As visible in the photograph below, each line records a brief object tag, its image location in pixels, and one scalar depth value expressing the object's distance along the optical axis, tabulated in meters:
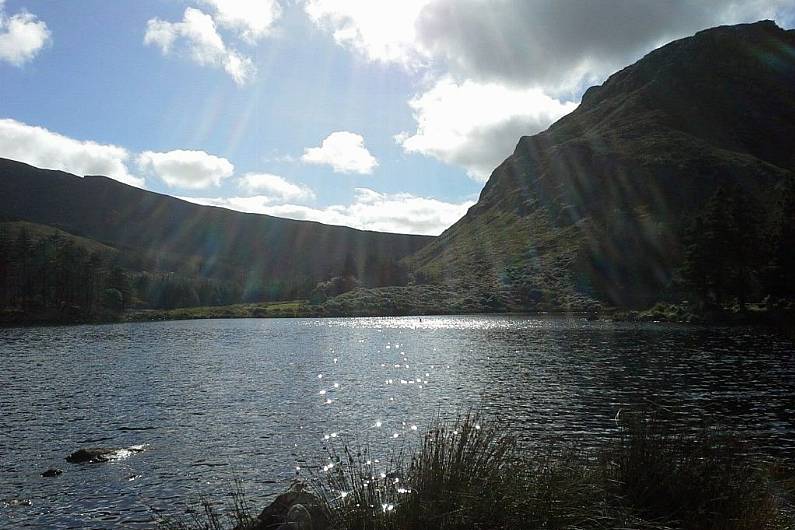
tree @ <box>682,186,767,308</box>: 110.69
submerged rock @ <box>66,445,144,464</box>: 28.86
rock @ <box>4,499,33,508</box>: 22.63
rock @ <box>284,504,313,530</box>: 12.70
